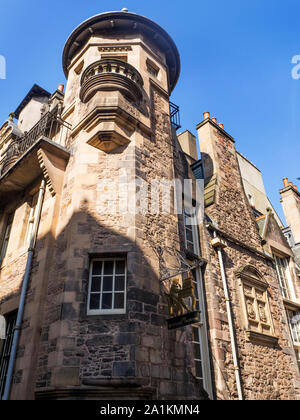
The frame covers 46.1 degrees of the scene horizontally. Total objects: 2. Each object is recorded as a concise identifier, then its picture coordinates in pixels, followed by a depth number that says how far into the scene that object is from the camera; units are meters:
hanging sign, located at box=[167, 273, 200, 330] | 6.45
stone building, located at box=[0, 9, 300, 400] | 6.30
